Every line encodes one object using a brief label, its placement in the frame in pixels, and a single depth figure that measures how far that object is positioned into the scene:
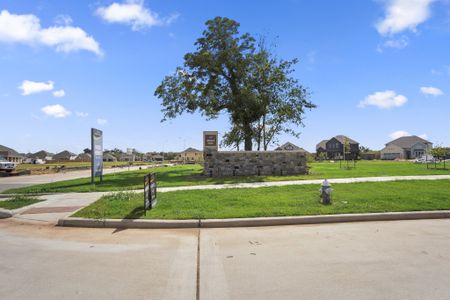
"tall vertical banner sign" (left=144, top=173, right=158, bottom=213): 8.89
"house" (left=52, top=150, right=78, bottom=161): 160.00
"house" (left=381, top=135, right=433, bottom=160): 95.88
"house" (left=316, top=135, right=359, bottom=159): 100.12
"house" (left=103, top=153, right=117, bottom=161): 154.65
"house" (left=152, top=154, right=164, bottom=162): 154.62
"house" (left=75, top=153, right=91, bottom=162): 154.35
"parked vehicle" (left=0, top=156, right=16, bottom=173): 36.66
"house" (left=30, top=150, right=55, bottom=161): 165.77
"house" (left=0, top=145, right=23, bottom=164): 96.36
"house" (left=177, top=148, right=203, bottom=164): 136.88
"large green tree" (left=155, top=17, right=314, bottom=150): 27.03
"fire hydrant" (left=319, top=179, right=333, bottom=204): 9.83
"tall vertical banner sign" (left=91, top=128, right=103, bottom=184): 17.67
